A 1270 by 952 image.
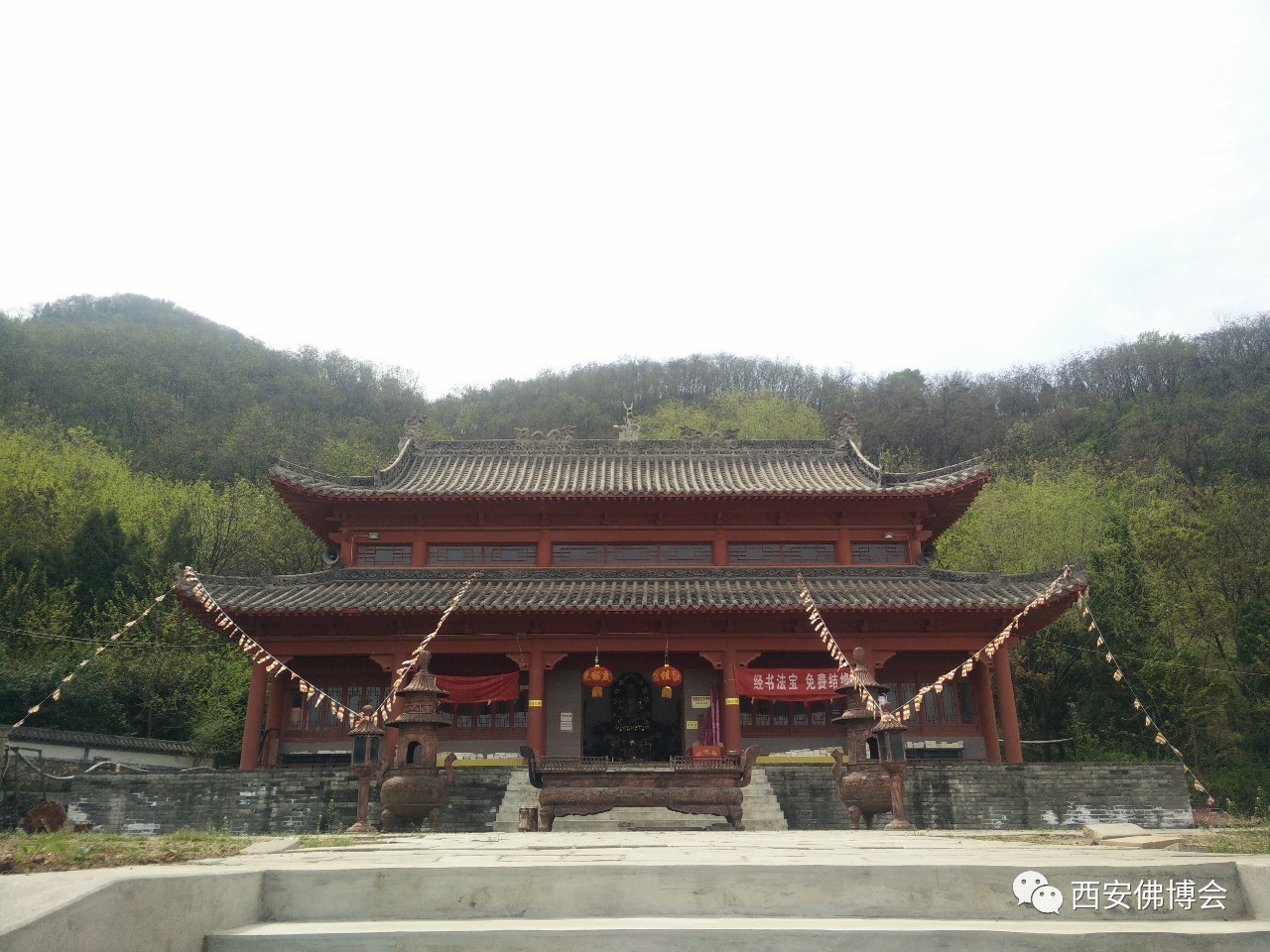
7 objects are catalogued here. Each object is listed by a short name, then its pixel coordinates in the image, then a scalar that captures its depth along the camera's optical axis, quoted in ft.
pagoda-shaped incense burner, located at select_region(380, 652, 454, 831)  44.86
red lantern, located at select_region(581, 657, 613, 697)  65.98
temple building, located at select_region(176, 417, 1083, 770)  67.10
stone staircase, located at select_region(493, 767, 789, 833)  53.01
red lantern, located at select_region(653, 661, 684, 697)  66.44
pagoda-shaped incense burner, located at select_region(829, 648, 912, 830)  45.16
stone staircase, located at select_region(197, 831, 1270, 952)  15.52
